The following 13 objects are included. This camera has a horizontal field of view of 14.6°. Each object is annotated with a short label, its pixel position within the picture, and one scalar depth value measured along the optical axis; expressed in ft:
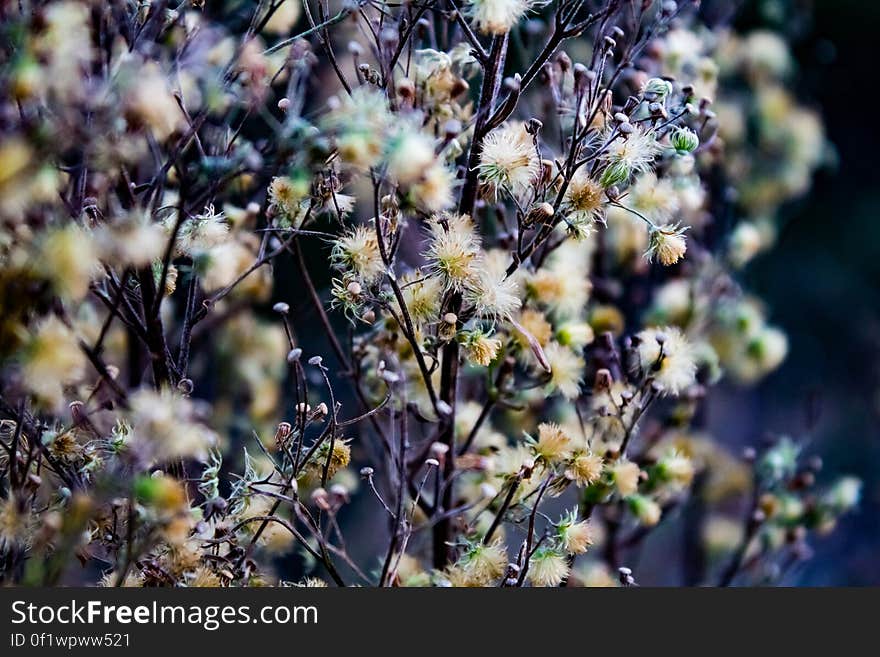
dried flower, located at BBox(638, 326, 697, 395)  2.51
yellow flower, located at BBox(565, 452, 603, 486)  2.46
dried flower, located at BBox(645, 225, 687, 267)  2.42
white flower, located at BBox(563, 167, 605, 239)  2.41
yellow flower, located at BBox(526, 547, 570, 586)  2.43
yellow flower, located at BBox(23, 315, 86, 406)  2.27
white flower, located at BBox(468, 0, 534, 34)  2.35
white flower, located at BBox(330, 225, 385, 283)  2.41
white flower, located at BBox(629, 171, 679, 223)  2.48
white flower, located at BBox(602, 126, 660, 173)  2.40
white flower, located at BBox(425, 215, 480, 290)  2.40
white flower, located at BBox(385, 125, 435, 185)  2.28
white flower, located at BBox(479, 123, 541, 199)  2.39
